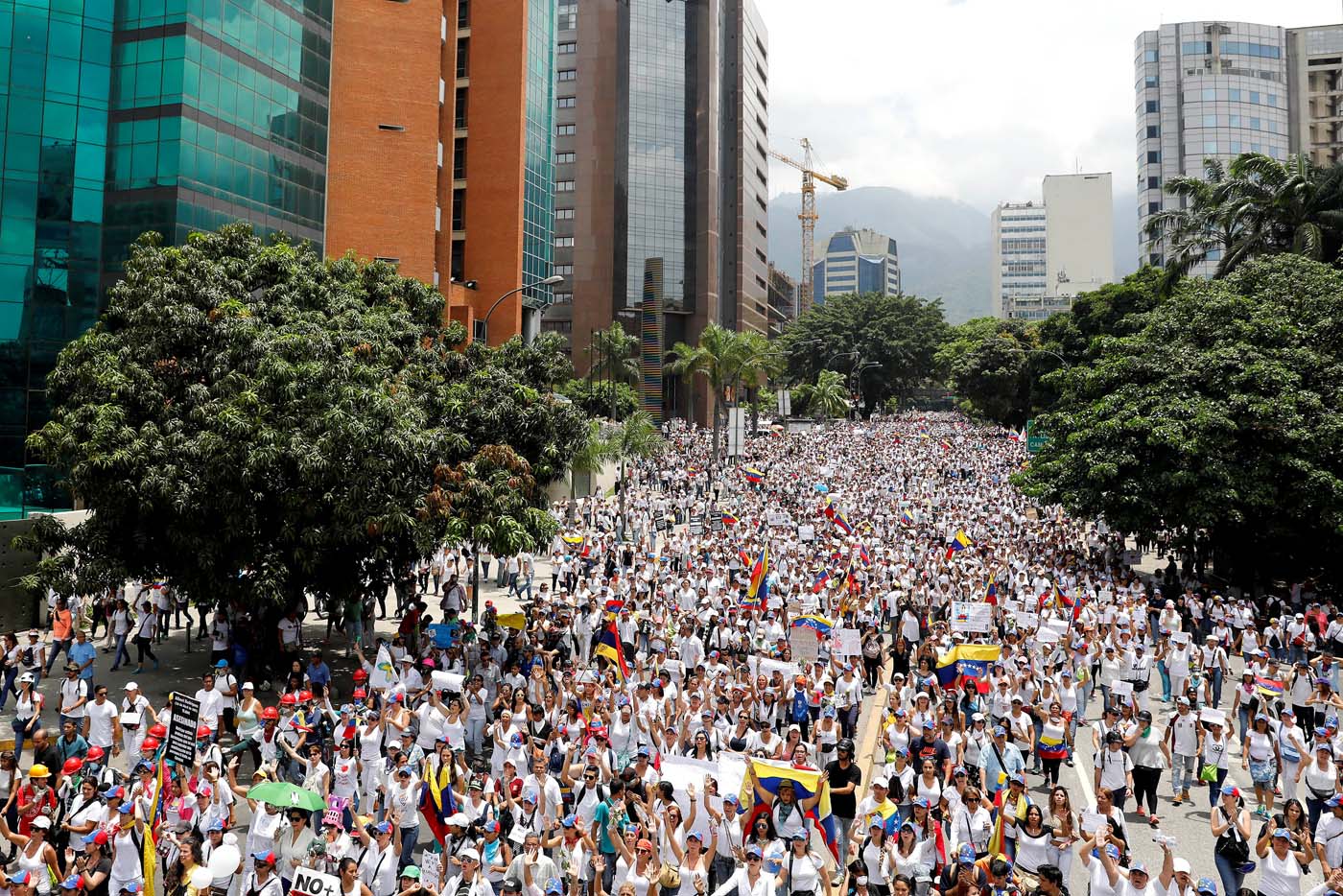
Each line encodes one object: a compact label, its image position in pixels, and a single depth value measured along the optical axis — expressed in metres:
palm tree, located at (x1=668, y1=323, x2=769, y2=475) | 55.38
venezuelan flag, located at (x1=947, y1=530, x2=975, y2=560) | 26.03
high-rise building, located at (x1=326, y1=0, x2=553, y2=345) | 39.19
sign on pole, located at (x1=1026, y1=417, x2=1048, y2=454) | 40.17
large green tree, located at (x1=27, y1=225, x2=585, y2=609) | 15.42
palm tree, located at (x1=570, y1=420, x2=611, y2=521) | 33.34
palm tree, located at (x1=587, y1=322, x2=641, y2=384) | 68.94
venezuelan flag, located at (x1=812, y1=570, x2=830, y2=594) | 20.48
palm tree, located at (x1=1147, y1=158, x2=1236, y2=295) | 36.16
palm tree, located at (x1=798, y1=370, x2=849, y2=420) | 96.00
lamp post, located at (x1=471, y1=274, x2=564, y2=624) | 21.16
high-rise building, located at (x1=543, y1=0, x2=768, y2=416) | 83.00
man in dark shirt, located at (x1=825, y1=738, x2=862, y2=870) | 10.07
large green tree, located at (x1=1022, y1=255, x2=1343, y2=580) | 24.03
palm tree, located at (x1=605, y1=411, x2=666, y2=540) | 43.75
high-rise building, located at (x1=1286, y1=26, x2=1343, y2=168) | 97.81
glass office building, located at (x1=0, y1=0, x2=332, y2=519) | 28.45
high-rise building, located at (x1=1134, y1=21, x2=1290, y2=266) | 104.81
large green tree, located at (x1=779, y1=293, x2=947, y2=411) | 106.31
